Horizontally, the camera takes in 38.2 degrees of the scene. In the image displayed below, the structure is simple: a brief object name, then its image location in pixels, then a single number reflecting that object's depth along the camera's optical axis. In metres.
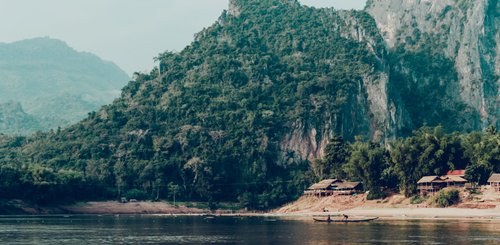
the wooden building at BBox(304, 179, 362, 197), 137.38
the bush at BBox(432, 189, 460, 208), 117.25
